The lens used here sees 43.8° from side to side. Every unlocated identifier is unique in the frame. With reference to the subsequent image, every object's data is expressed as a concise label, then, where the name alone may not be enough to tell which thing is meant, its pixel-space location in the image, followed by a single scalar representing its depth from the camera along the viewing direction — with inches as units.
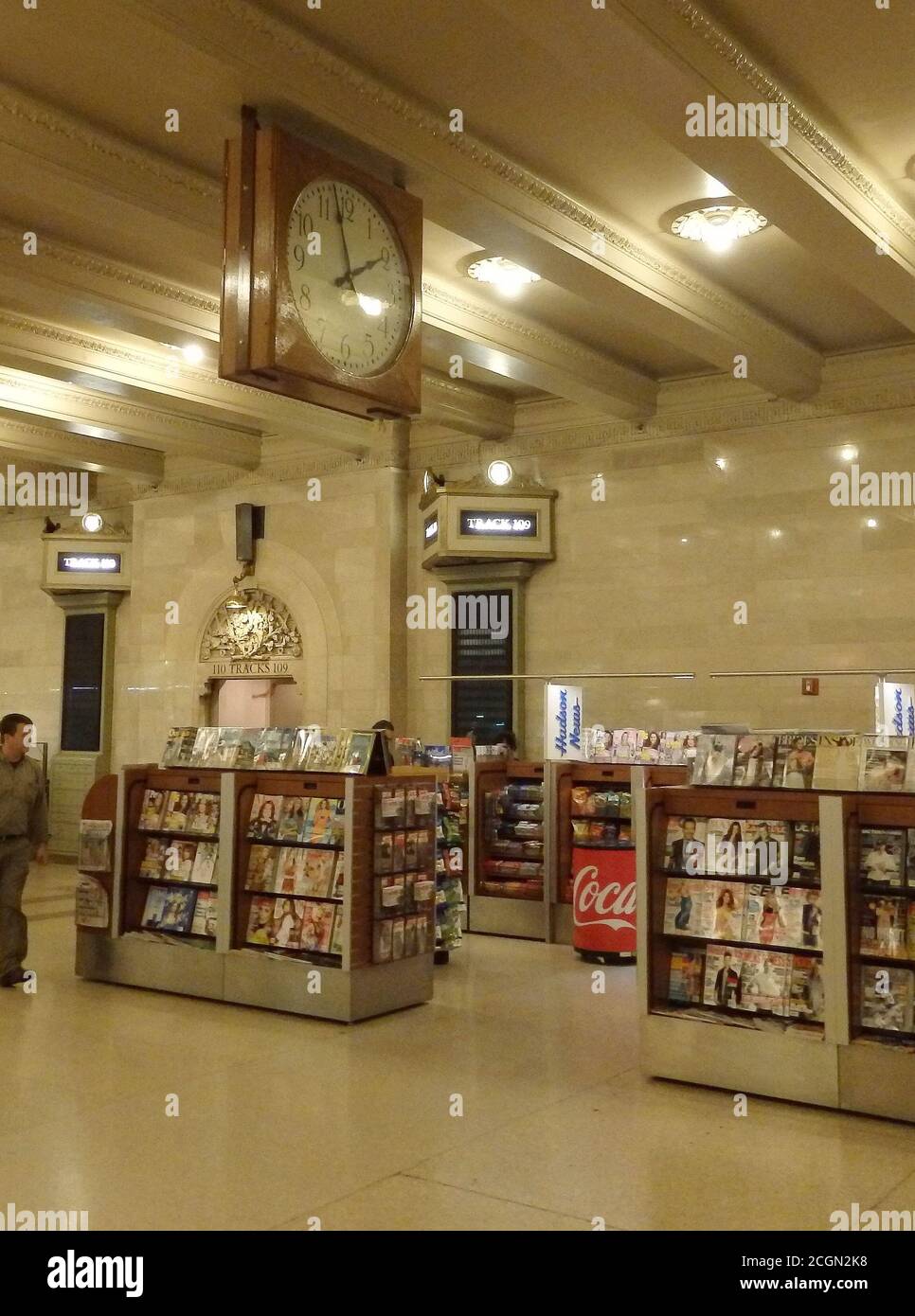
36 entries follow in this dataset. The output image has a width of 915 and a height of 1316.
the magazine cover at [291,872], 266.2
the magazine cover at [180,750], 303.1
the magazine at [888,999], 191.2
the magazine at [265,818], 272.8
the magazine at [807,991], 200.1
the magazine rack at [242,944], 253.2
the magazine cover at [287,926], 264.1
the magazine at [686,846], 216.7
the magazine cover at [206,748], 299.1
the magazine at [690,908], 213.6
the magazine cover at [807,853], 205.2
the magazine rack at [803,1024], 191.6
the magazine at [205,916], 278.7
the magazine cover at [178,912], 284.0
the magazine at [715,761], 220.8
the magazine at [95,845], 296.0
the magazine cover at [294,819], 269.0
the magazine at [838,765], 207.3
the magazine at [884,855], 196.2
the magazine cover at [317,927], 259.0
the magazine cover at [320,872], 261.9
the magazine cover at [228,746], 294.4
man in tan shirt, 280.7
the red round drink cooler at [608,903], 325.1
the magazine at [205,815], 285.1
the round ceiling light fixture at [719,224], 278.0
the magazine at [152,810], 295.3
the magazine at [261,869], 271.0
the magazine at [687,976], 214.5
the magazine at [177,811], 290.8
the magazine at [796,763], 211.8
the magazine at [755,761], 216.5
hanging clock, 184.7
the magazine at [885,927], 193.2
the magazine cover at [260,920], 269.3
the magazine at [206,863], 281.7
